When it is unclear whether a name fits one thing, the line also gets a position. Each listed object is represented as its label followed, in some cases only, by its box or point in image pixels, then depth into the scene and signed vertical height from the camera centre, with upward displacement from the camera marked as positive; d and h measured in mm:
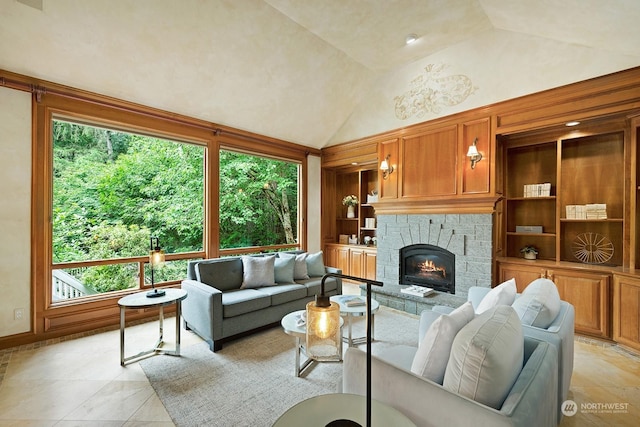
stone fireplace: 3842 -500
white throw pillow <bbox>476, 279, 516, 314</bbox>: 2011 -593
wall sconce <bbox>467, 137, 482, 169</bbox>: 3869 +804
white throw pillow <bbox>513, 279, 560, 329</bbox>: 1854 -612
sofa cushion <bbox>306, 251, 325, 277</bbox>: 4391 -797
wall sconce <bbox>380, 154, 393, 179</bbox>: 4965 +784
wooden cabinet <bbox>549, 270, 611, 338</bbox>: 3109 -934
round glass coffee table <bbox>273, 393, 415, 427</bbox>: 1110 -810
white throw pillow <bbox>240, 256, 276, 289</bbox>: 3719 -779
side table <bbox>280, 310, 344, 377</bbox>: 2422 -991
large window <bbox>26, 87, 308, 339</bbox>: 3305 +218
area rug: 2008 -1397
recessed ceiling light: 3723 +2296
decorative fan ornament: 3561 -429
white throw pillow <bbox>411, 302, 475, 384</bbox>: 1366 -655
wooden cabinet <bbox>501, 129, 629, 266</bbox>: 3510 +252
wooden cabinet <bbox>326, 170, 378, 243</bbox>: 6078 +169
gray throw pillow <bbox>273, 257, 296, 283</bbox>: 3984 -792
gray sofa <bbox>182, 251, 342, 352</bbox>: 2973 -1006
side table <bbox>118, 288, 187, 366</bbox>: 2613 -841
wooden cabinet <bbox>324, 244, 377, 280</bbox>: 5566 -940
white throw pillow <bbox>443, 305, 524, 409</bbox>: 1144 -612
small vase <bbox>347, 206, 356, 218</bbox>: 6332 +28
